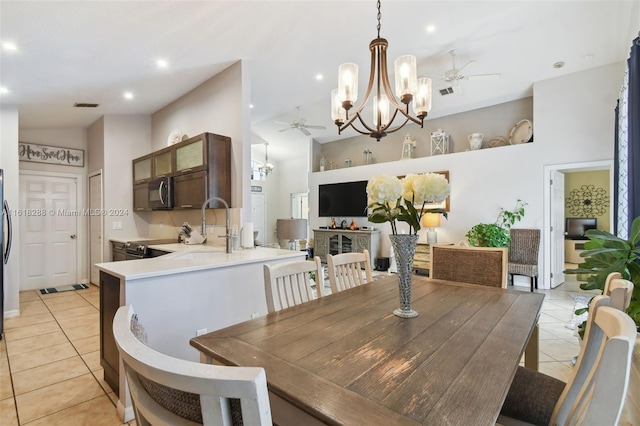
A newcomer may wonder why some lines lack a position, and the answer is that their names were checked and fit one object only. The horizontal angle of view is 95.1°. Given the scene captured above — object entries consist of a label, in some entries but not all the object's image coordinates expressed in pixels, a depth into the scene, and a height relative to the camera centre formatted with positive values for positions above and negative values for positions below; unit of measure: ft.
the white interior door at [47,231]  15.79 -1.06
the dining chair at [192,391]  1.43 -0.92
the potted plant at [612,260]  5.40 -0.97
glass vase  4.36 -0.82
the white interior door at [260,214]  31.68 -0.27
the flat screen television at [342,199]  23.26 +1.00
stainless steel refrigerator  9.80 -1.03
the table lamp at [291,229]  11.63 -0.71
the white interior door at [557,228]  15.90 -0.97
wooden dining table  2.31 -1.56
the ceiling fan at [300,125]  19.52 +5.82
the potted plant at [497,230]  15.93 -1.07
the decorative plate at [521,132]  16.48 +4.53
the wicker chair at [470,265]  6.82 -1.33
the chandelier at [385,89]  7.57 +3.33
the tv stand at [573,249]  23.64 -3.14
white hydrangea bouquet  4.09 +0.22
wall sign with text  15.70 +3.27
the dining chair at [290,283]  4.99 -1.32
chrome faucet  9.55 -0.77
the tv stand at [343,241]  22.04 -2.39
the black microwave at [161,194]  13.26 +0.85
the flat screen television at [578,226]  23.67 -1.25
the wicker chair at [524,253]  15.10 -2.25
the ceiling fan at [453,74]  13.07 +6.25
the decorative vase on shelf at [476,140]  18.16 +4.41
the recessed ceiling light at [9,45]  7.95 +4.61
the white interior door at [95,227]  16.20 -0.88
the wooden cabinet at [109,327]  6.25 -2.66
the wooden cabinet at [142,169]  15.06 +2.28
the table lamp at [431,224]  18.93 -0.88
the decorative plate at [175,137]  14.28 +3.70
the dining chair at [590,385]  1.91 -1.40
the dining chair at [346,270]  6.07 -1.31
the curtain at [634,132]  7.03 +1.93
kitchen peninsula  5.95 -1.98
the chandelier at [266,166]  28.09 +4.60
